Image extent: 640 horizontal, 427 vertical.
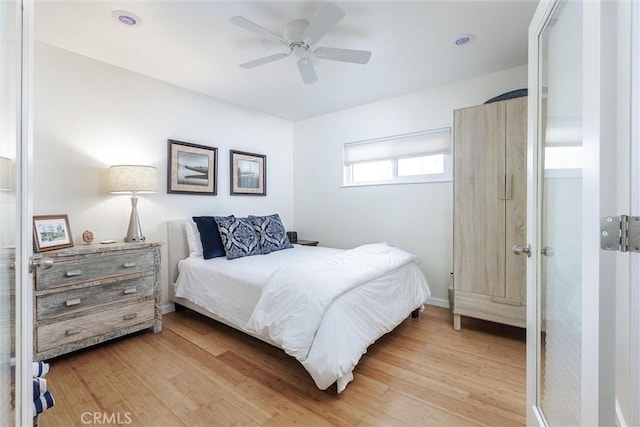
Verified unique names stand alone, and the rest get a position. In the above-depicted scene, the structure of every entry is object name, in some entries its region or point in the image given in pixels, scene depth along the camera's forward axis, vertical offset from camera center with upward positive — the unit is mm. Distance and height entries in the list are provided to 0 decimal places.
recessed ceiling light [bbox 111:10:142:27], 1960 +1399
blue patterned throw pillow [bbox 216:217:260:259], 2914 -262
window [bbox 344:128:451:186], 3279 +701
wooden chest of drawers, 1986 -662
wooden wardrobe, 2301 +34
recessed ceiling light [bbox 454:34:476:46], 2268 +1438
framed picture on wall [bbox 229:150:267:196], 3719 +550
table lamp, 2477 +261
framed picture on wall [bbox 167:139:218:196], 3096 +519
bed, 1657 -621
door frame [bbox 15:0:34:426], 871 -22
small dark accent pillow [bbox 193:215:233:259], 2918 -265
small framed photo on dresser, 2092 -159
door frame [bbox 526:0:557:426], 1225 -48
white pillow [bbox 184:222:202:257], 3020 -286
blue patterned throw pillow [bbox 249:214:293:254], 3240 -244
